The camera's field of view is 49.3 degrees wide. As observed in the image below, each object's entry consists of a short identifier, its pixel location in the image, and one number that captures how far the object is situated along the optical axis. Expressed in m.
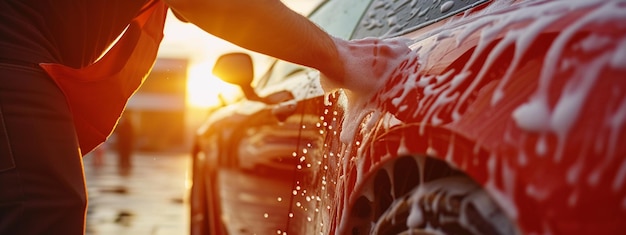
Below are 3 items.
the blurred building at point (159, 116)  43.43
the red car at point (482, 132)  1.00
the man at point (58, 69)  1.60
